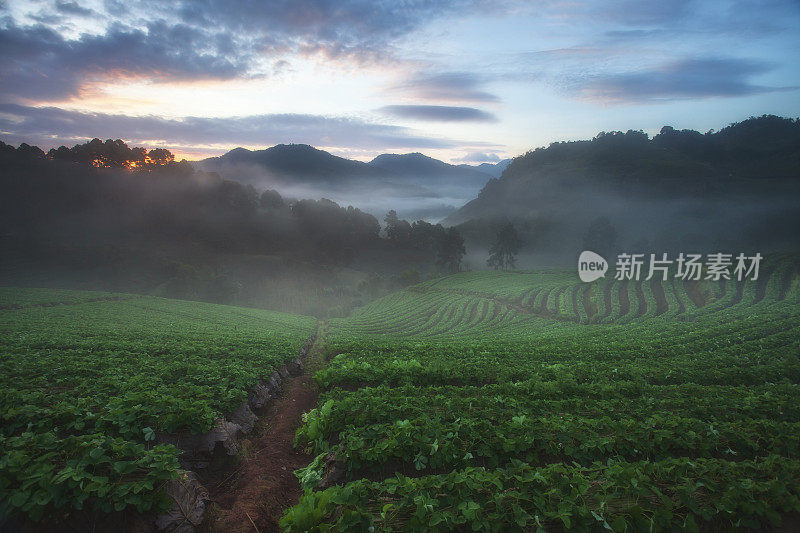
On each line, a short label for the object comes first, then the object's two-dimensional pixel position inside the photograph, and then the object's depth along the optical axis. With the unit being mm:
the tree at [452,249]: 114062
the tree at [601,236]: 96375
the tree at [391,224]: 160375
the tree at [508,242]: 102862
